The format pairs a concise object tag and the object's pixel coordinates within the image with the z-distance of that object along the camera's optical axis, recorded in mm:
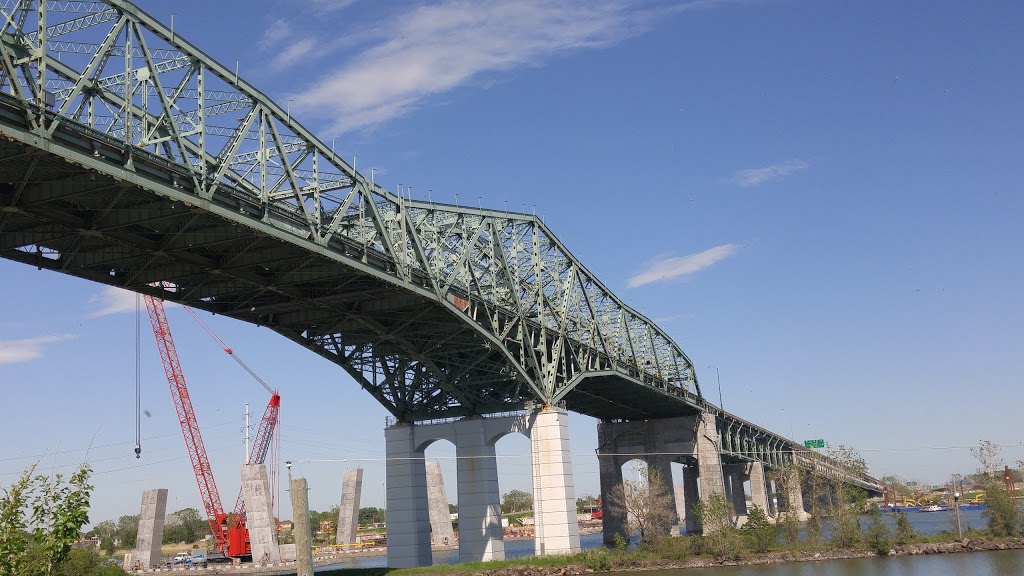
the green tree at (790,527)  80312
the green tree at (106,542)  180112
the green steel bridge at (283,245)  36688
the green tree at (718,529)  77875
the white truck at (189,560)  128675
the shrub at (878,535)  74062
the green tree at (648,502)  95500
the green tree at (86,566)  53678
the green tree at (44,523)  22267
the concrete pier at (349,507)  139250
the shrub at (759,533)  79312
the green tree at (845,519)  76625
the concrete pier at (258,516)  116344
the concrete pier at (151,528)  114375
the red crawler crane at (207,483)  128125
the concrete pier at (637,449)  120875
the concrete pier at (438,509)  138375
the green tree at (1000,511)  76562
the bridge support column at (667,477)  117688
